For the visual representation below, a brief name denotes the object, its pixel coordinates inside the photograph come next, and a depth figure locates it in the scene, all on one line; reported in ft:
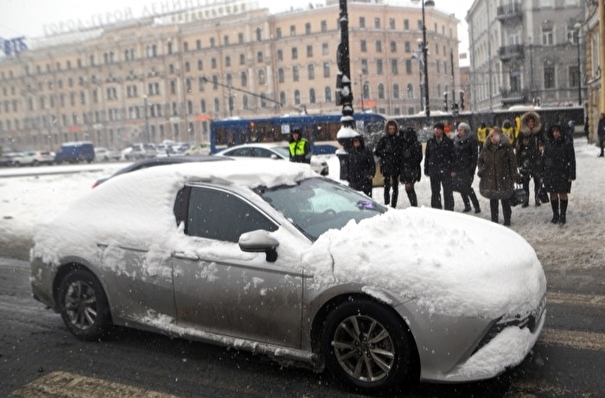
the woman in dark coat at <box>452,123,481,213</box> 37.83
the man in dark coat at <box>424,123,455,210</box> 37.19
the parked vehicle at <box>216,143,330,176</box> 80.72
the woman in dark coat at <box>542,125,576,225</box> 32.69
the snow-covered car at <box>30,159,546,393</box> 12.82
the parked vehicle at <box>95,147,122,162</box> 211.20
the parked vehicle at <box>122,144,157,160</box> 205.16
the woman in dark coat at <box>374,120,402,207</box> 38.41
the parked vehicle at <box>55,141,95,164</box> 201.77
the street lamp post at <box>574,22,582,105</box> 150.84
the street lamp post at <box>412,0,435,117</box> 105.09
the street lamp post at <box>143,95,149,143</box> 311.31
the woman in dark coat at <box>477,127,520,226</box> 33.28
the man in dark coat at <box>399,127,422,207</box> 38.55
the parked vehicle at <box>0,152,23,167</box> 193.77
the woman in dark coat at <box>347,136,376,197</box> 39.42
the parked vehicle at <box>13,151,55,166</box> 194.29
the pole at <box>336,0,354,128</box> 46.29
